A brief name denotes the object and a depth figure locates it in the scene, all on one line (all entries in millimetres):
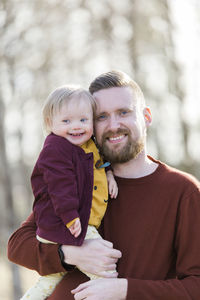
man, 2217
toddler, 2287
